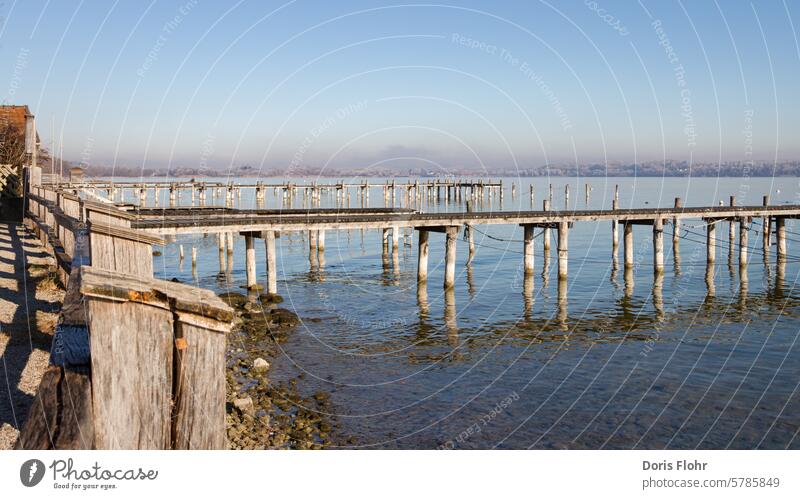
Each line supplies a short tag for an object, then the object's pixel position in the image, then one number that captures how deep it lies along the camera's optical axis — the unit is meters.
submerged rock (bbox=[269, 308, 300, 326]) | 22.14
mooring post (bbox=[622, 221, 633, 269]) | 34.34
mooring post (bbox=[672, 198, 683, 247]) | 36.16
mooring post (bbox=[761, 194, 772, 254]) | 43.38
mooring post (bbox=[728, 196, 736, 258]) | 40.81
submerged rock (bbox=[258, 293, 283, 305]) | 25.38
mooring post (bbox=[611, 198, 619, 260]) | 39.56
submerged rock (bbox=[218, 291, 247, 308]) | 24.95
